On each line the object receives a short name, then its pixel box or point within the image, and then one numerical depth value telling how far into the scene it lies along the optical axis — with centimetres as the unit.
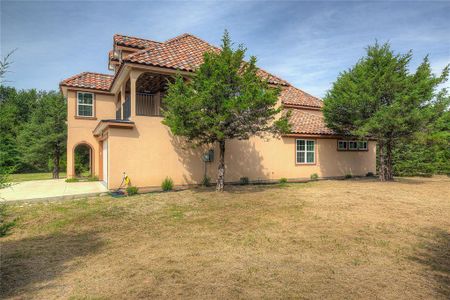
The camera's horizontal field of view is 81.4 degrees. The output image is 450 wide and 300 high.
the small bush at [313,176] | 2030
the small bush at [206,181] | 1556
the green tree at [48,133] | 2219
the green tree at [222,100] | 1172
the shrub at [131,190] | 1312
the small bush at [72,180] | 1870
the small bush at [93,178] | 1955
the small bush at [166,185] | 1419
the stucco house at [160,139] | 1384
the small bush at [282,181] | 1856
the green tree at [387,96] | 1644
